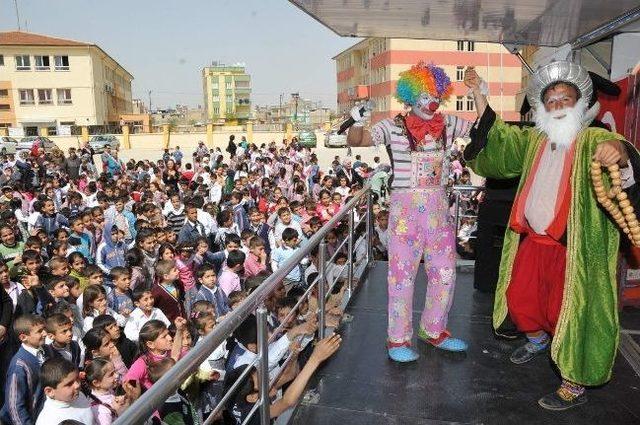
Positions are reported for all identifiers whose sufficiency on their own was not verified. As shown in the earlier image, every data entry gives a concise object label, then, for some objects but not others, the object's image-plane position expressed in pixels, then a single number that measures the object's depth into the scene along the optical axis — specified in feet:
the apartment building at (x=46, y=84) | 147.54
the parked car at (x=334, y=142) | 102.21
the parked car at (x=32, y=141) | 95.43
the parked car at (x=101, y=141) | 101.81
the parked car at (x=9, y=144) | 96.02
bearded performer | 8.49
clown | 9.77
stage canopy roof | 11.33
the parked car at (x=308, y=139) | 108.58
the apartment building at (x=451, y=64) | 146.82
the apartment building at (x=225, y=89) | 344.90
